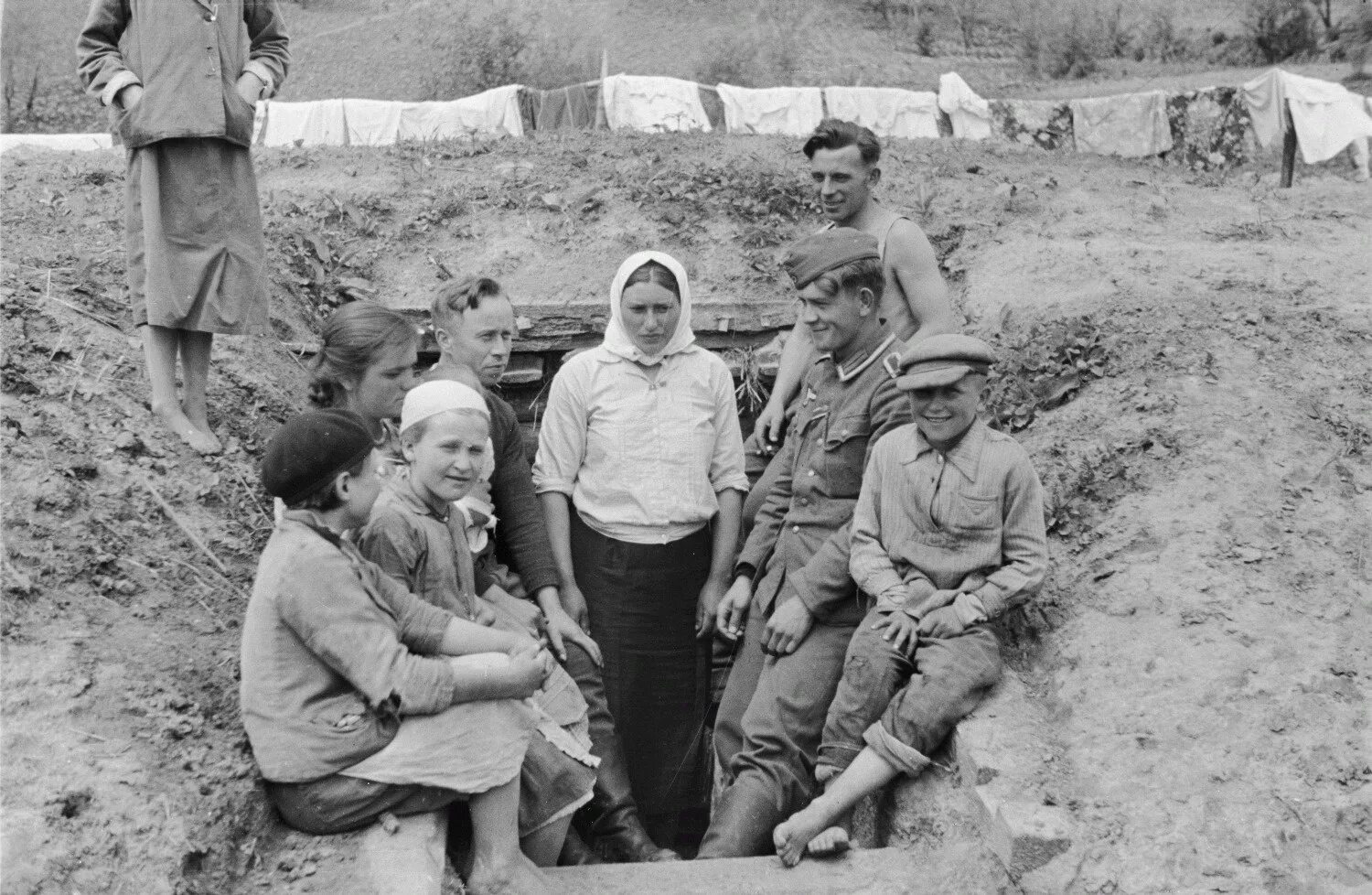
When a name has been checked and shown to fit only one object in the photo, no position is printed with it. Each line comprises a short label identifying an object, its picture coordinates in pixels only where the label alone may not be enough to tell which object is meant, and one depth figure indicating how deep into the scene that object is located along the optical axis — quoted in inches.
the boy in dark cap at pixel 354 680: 120.6
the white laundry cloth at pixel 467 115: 551.2
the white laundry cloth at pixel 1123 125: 548.7
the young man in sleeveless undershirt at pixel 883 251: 186.1
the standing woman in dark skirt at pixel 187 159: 165.8
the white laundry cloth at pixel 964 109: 584.4
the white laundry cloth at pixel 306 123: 540.7
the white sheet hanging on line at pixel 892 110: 579.2
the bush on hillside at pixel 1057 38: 860.6
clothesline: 529.7
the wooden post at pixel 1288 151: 476.7
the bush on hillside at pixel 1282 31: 829.2
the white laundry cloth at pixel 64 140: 482.5
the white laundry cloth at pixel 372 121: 549.6
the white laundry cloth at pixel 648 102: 560.7
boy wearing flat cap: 151.6
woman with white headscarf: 182.9
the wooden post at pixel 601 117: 567.9
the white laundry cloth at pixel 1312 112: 497.0
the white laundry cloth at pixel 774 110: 568.4
